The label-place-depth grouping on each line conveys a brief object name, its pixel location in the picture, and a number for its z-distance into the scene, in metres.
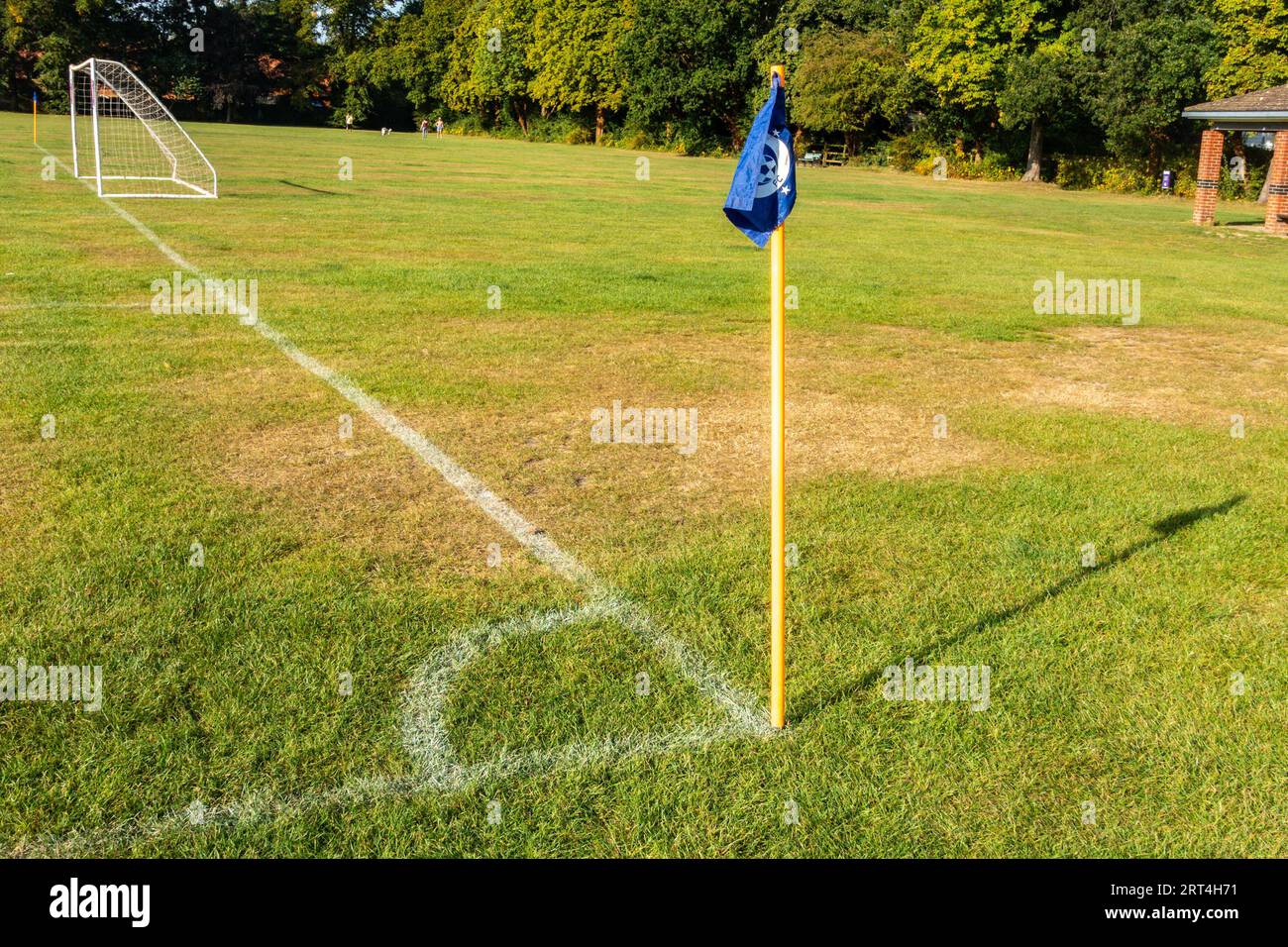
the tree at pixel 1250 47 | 39.12
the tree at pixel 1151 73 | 41.34
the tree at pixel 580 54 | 75.50
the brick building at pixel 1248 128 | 26.62
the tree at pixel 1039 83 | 43.66
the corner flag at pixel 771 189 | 3.54
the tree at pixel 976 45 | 47.41
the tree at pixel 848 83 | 53.09
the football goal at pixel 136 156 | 23.31
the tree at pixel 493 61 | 82.25
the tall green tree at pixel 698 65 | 66.94
